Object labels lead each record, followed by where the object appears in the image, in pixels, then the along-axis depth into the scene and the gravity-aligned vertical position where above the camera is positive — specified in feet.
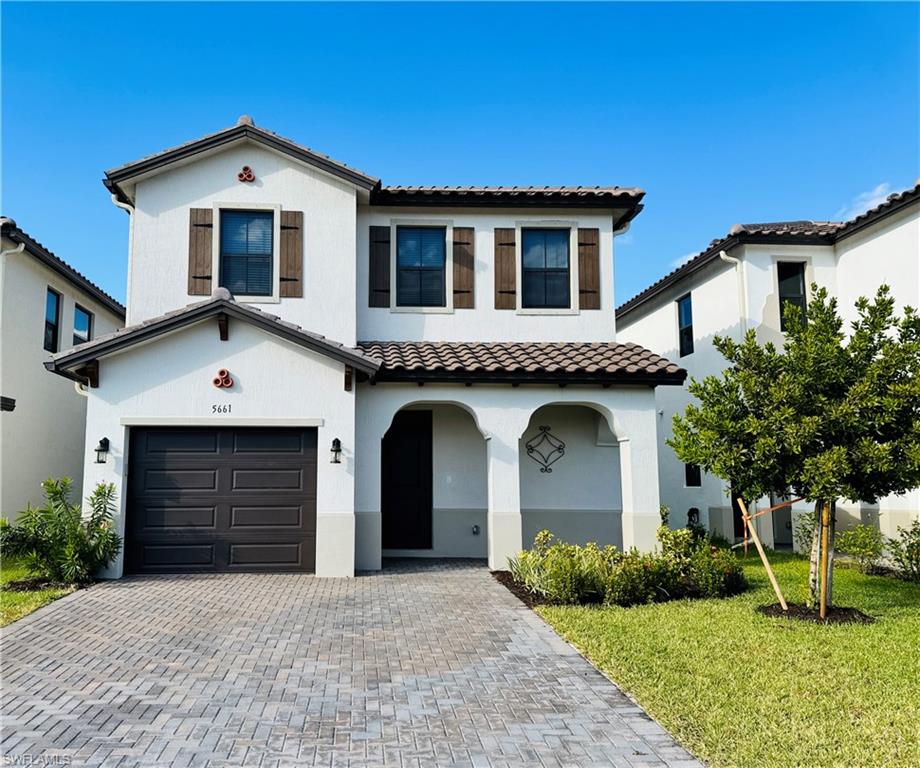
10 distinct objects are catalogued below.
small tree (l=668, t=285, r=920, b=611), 27.35 +1.79
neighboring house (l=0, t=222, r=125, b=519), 45.98 +6.56
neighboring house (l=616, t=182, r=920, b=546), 45.37 +12.88
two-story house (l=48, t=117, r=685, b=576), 38.32 +5.11
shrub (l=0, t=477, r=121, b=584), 34.65 -3.85
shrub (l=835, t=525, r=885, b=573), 39.58 -4.76
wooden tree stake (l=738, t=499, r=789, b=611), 29.68 -4.00
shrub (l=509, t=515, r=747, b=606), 32.22 -5.31
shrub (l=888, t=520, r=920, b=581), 38.24 -5.22
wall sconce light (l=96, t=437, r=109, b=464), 37.32 +0.75
